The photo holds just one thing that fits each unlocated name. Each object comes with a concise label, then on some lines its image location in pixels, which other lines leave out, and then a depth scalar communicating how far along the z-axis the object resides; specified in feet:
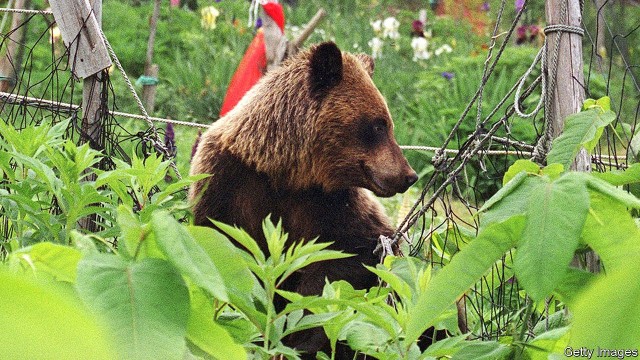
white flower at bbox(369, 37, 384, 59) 73.61
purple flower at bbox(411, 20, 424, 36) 77.87
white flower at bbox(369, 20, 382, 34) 77.66
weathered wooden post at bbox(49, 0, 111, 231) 21.16
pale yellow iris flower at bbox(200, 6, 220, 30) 75.31
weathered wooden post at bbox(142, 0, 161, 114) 55.31
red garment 49.65
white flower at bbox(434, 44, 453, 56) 78.95
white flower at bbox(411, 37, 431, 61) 76.79
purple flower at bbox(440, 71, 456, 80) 66.08
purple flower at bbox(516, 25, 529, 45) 76.79
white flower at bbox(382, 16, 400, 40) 75.97
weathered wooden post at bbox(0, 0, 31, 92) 35.73
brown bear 22.31
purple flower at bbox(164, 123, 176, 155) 31.48
